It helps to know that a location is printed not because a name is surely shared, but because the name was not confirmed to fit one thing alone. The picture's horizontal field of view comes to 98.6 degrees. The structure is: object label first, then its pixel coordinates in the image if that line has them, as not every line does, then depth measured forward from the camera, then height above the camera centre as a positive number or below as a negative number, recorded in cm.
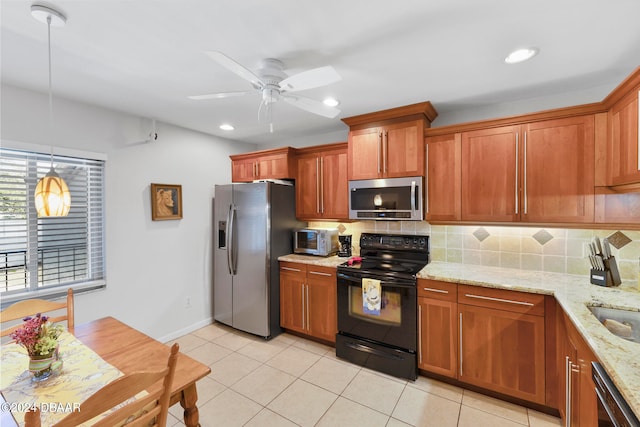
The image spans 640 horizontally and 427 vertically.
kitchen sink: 153 -64
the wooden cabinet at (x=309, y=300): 289 -96
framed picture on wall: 300 +14
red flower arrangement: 115 -52
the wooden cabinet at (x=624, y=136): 162 +48
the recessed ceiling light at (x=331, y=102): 247 +102
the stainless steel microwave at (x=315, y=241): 318 -34
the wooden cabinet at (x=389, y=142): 259 +70
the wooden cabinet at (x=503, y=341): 194 -97
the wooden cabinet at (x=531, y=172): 205 +32
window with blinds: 216 -13
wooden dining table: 124 -71
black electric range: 239 -90
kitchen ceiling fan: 141 +75
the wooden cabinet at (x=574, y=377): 131 -91
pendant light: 125 +11
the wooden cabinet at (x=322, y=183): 312 +35
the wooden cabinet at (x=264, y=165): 339 +63
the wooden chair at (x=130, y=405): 77 -58
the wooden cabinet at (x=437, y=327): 224 -96
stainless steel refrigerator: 310 -42
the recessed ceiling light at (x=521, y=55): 171 +100
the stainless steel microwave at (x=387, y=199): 259 +14
